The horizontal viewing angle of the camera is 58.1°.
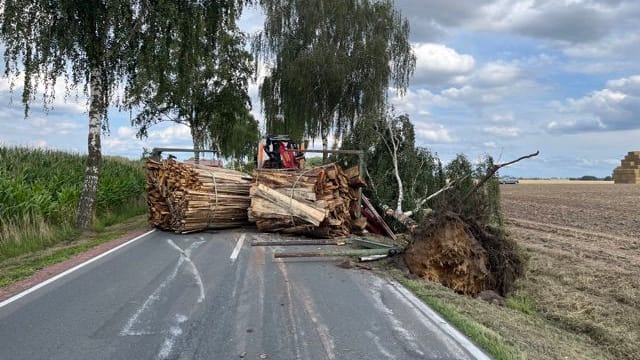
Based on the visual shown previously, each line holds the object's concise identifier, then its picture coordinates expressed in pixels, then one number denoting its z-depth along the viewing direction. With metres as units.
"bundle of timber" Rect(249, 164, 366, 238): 13.85
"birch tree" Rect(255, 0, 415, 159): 28.16
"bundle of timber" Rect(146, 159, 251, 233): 14.52
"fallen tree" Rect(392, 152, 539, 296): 9.74
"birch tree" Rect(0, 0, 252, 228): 14.32
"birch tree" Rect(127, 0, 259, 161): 15.70
